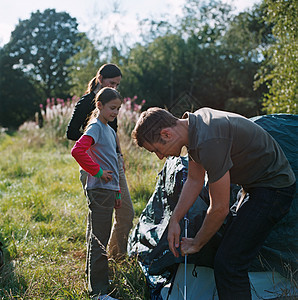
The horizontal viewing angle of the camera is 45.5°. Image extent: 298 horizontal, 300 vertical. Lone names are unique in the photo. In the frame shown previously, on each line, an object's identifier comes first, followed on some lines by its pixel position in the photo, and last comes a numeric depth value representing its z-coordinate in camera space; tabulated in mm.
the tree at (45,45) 36500
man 1782
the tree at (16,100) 30516
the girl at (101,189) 2443
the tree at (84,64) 14609
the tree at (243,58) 18812
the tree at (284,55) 5523
